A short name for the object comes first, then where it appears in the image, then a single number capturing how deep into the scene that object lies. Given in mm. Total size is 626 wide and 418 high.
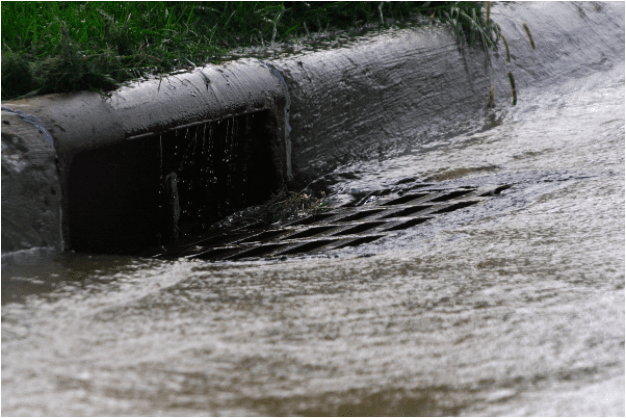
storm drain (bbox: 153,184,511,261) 5199
